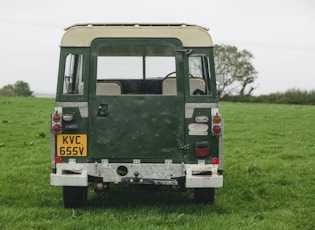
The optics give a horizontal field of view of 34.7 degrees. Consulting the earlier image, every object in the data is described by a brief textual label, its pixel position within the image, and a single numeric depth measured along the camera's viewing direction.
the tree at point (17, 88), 69.87
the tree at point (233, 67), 64.31
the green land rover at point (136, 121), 6.72
